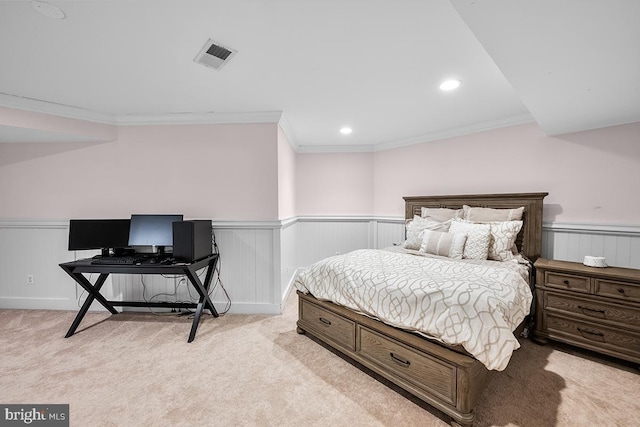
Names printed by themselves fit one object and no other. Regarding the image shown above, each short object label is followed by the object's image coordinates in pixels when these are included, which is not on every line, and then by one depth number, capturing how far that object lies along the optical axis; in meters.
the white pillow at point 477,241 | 2.65
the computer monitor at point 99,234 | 2.83
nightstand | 2.06
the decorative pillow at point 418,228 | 3.09
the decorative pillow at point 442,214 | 3.28
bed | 1.54
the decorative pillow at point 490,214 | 2.86
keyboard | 2.61
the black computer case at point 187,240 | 2.63
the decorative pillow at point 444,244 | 2.70
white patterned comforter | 1.52
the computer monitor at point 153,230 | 2.91
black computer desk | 2.55
